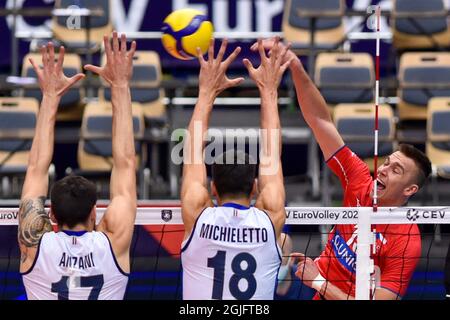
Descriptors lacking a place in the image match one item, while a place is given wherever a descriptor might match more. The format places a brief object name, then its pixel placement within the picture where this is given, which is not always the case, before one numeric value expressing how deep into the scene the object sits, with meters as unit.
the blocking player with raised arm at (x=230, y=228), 5.97
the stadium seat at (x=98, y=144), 13.12
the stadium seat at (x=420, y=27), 14.52
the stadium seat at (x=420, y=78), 13.81
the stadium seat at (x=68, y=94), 13.81
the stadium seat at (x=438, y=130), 12.95
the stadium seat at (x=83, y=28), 14.78
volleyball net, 6.87
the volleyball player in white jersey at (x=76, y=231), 5.81
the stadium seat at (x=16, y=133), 12.86
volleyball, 7.85
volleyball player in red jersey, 6.95
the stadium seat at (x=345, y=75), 13.72
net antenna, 6.74
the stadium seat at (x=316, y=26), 14.38
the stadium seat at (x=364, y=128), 12.94
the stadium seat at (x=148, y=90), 13.87
